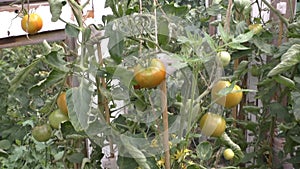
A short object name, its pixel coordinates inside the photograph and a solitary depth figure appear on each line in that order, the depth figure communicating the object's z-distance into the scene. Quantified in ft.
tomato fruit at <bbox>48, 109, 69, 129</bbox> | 3.31
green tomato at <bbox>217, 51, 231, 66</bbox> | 3.11
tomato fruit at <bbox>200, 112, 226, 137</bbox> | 3.15
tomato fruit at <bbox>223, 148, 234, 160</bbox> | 3.46
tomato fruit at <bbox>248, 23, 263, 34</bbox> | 4.39
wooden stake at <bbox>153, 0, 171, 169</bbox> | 2.95
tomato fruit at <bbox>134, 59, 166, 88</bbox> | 2.73
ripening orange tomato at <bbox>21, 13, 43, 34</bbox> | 4.05
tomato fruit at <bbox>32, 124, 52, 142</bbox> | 3.56
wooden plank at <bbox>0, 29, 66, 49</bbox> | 5.34
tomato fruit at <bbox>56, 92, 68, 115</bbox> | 3.23
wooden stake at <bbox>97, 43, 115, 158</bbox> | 3.42
